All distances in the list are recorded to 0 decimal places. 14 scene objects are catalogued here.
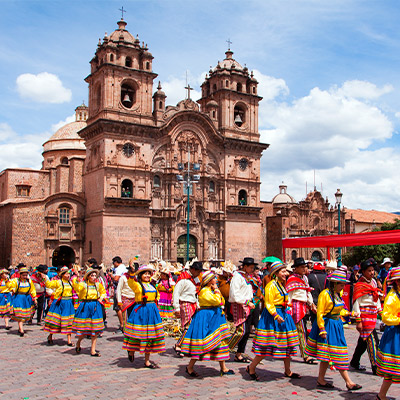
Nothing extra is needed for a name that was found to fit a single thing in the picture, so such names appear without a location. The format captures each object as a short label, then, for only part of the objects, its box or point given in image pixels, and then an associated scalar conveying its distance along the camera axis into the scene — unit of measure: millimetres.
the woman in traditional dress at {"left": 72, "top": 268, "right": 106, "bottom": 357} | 10375
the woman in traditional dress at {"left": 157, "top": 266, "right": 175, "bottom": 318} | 13102
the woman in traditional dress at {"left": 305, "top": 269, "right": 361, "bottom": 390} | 7527
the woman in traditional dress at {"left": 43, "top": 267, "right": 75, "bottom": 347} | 11594
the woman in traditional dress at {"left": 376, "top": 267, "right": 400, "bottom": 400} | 6535
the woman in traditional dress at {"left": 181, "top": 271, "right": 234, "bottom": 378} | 8328
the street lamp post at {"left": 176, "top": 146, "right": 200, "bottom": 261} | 27094
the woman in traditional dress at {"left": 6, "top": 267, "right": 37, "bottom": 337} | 13422
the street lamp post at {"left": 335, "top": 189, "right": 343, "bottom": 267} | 24656
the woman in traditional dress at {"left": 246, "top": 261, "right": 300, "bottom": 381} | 8031
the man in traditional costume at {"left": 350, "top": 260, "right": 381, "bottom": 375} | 8617
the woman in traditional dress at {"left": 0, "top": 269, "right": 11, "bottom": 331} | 14648
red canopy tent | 13772
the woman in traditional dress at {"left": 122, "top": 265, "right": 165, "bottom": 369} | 9102
